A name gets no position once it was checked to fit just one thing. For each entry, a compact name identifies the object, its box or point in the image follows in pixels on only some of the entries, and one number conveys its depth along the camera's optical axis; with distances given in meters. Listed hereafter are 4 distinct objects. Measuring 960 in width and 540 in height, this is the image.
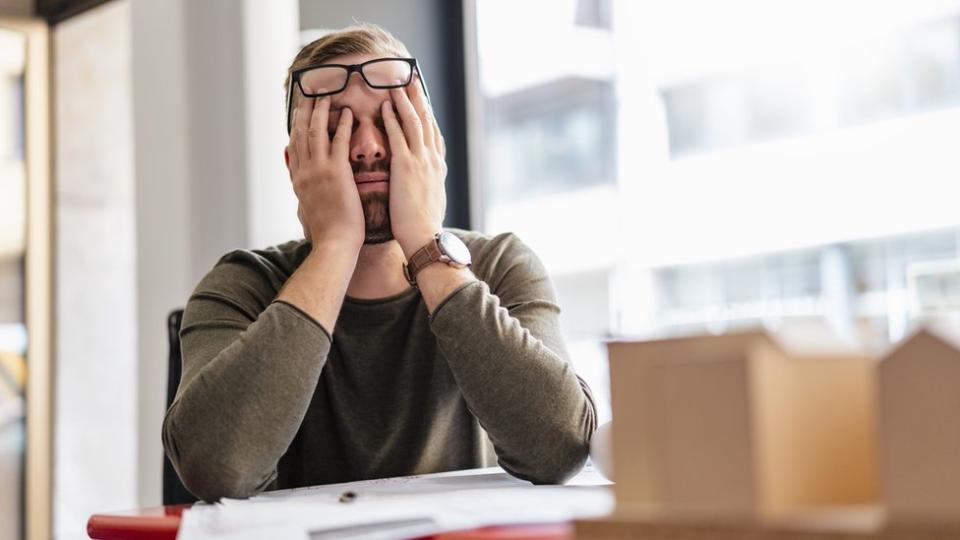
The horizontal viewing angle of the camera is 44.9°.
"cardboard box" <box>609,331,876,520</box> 0.53
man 1.32
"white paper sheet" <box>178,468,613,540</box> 0.85
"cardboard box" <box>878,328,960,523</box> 0.48
